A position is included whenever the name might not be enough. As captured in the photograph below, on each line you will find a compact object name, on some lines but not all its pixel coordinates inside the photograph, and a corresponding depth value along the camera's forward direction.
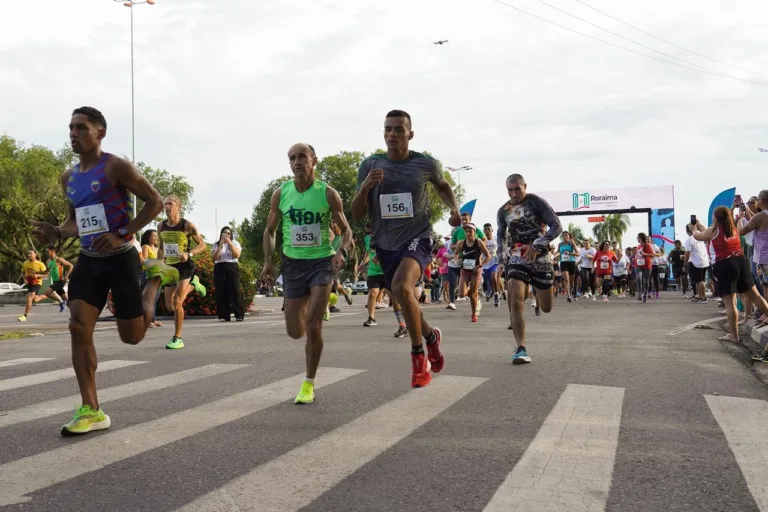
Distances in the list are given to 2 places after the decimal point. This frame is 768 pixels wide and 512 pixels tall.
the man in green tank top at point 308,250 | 6.00
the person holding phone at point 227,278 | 15.20
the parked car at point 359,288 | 70.19
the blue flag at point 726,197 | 18.48
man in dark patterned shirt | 8.36
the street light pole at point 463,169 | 69.75
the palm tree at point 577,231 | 85.32
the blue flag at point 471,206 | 36.59
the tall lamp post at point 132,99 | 36.15
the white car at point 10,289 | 40.62
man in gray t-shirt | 6.11
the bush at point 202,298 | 18.00
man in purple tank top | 4.91
